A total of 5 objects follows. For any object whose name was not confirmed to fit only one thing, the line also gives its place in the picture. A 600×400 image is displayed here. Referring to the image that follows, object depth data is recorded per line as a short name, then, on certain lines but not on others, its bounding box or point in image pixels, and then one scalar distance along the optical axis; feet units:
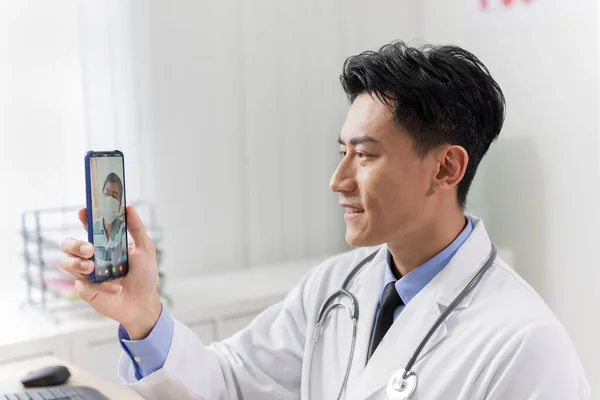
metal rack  5.90
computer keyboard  3.81
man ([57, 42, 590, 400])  3.37
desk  3.94
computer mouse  4.07
